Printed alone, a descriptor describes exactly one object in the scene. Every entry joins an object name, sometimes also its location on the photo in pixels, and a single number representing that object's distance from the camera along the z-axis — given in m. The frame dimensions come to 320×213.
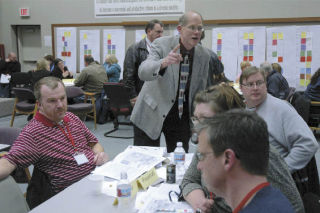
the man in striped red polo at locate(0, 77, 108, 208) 1.80
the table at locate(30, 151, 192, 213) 1.39
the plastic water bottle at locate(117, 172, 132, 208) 1.40
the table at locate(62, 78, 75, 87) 6.35
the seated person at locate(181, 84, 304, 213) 1.27
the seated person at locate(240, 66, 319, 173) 1.69
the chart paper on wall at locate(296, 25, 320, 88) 6.59
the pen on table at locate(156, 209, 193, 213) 1.37
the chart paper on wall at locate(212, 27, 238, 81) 7.21
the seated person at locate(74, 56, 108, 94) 6.11
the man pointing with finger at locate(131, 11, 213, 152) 2.35
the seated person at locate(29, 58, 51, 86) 6.15
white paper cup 1.60
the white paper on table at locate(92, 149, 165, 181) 1.77
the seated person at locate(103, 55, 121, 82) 7.10
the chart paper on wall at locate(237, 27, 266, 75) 6.99
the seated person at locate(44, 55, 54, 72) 7.58
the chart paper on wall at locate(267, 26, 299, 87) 6.77
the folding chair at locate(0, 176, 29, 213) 1.43
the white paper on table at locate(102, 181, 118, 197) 1.56
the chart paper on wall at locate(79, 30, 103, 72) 8.44
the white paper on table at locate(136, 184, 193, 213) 1.39
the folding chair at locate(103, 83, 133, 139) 5.27
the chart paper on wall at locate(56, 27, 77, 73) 8.68
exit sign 9.02
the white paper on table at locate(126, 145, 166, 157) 2.08
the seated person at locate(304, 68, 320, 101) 5.00
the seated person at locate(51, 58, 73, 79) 6.77
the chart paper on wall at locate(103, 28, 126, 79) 8.12
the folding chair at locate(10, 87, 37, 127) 5.56
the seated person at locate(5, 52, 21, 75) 8.56
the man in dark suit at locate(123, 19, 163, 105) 3.32
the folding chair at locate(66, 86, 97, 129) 5.51
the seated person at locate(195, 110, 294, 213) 0.89
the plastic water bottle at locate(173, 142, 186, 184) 1.89
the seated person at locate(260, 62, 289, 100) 5.42
